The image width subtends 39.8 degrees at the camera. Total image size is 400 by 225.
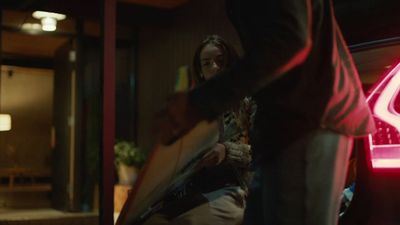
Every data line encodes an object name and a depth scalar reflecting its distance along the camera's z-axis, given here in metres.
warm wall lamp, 7.82
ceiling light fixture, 8.11
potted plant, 8.56
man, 1.30
